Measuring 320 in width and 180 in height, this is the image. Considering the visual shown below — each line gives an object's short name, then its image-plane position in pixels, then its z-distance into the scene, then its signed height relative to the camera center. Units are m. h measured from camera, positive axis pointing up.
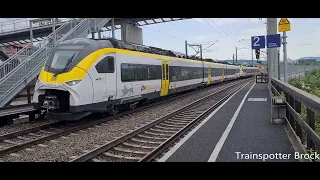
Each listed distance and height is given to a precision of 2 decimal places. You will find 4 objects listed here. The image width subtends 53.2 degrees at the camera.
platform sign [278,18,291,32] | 13.27 +2.03
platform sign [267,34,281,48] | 18.69 +1.95
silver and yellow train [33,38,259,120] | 10.51 -0.06
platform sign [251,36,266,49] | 24.58 +2.47
